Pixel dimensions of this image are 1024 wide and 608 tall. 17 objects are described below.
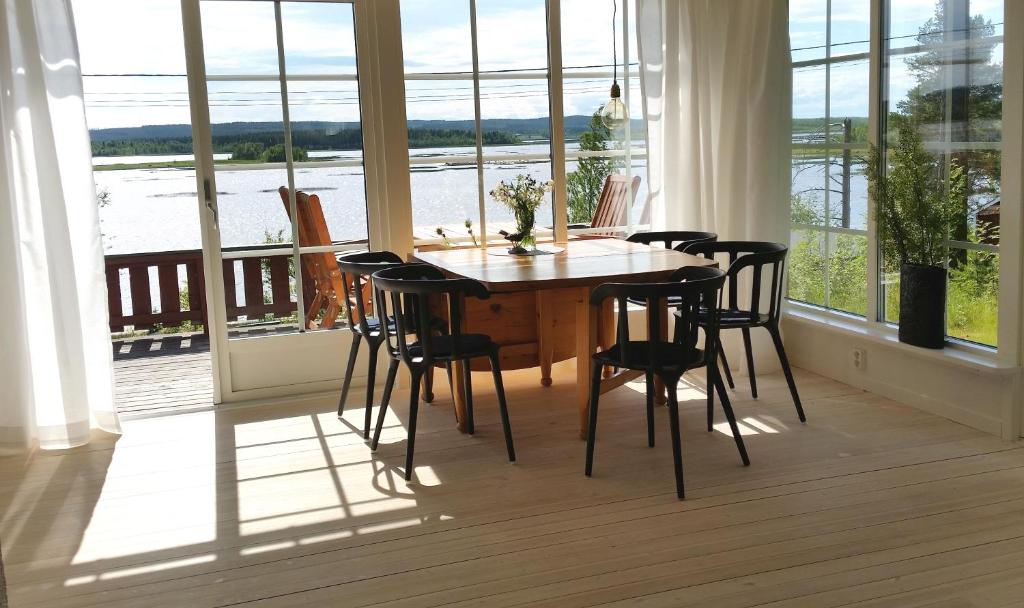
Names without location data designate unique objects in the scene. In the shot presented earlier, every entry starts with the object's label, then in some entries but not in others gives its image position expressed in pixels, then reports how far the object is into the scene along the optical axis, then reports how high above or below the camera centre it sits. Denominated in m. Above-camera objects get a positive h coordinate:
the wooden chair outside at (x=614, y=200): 5.80 -0.23
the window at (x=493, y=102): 5.30 +0.38
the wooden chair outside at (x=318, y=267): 5.08 -0.49
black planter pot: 4.21 -0.70
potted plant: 4.18 -0.33
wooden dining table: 4.07 -0.67
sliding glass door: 4.88 -0.01
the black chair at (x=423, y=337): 3.65 -0.69
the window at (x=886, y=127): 4.05 +0.11
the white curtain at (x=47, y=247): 4.22 -0.28
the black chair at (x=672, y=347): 3.39 -0.72
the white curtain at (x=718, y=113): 5.05 +0.25
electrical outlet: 4.79 -1.05
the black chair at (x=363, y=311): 4.22 -0.63
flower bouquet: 4.76 -0.16
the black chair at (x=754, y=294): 4.14 -0.65
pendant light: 5.22 +0.31
